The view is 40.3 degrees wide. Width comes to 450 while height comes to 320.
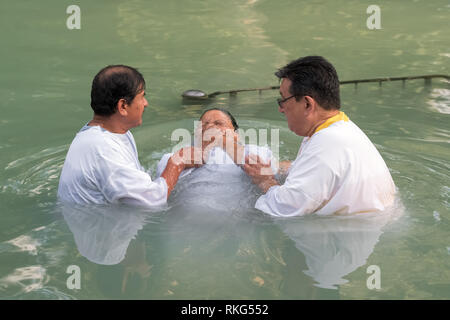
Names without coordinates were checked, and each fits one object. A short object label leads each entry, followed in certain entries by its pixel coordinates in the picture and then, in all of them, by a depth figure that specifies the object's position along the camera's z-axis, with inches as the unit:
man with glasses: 170.9
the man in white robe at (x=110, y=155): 184.7
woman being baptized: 203.0
